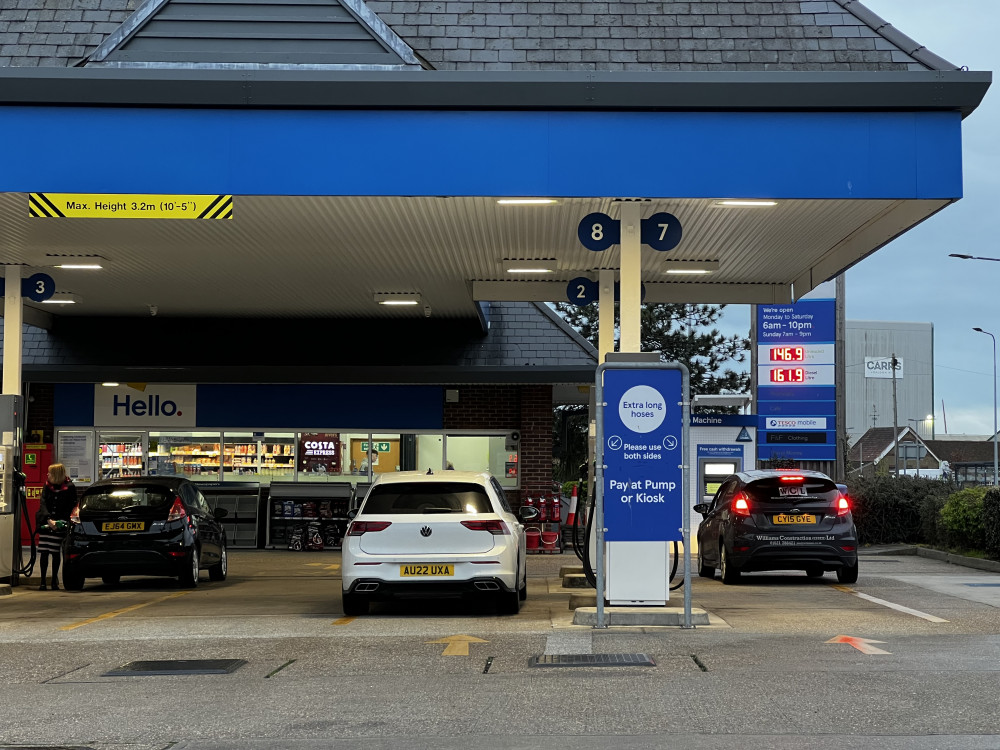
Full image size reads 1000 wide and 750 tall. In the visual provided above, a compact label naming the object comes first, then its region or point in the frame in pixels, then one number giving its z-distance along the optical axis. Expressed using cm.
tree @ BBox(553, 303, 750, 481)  5209
